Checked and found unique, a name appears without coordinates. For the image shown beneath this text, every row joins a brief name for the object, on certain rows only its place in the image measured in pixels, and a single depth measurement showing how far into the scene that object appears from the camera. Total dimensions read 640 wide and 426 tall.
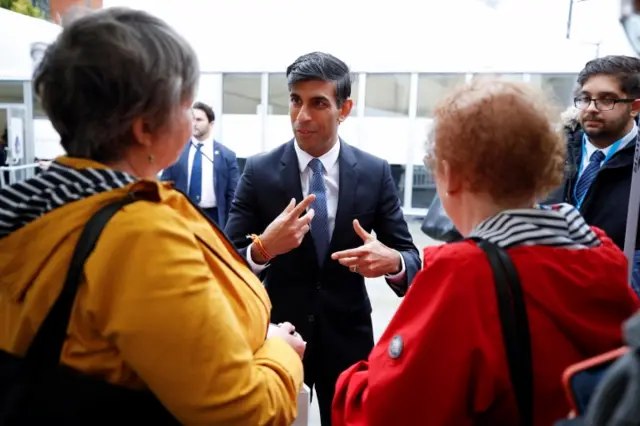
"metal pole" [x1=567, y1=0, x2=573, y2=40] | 3.31
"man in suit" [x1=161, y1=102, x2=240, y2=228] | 4.69
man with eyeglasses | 2.14
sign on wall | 7.84
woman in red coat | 0.90
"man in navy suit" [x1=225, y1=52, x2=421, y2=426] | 1.93
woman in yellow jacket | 0.84
